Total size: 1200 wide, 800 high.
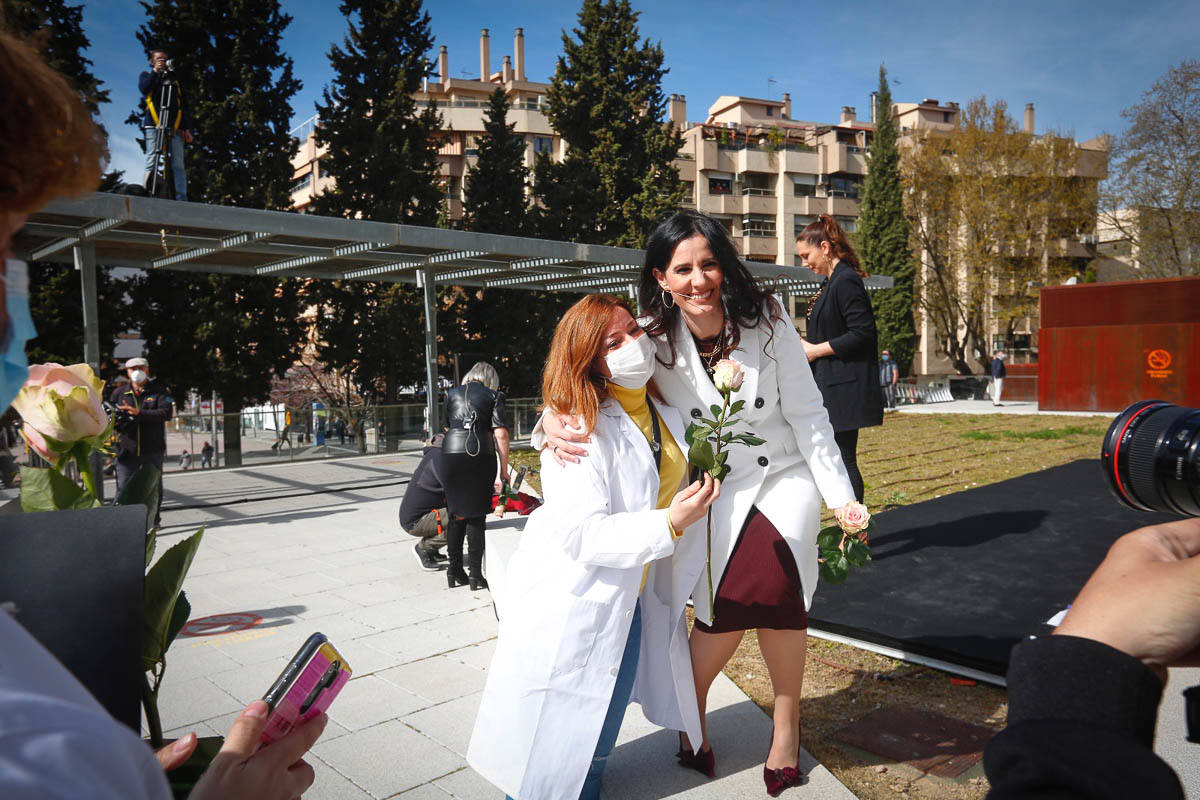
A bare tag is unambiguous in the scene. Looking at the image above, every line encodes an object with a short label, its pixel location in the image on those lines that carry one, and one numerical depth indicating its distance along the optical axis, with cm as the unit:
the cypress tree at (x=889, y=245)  4309
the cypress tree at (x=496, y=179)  2972
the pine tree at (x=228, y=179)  2133
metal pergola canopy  887
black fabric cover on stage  429
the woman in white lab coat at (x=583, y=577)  238
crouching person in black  665
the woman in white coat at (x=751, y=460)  280
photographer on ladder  1093
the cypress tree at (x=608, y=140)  3166
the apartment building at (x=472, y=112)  5209
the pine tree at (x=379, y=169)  2595
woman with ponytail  494
